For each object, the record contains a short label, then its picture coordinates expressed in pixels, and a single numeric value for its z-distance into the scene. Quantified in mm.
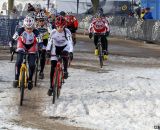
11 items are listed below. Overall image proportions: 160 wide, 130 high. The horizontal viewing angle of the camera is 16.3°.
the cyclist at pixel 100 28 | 19516
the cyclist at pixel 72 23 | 23595
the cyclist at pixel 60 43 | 12570
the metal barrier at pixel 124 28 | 26266
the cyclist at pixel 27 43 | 12352
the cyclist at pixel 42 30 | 15422
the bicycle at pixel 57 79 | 12242
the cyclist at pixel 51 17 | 16991
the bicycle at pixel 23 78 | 11930
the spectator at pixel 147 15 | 32750
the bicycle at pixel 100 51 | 18870
